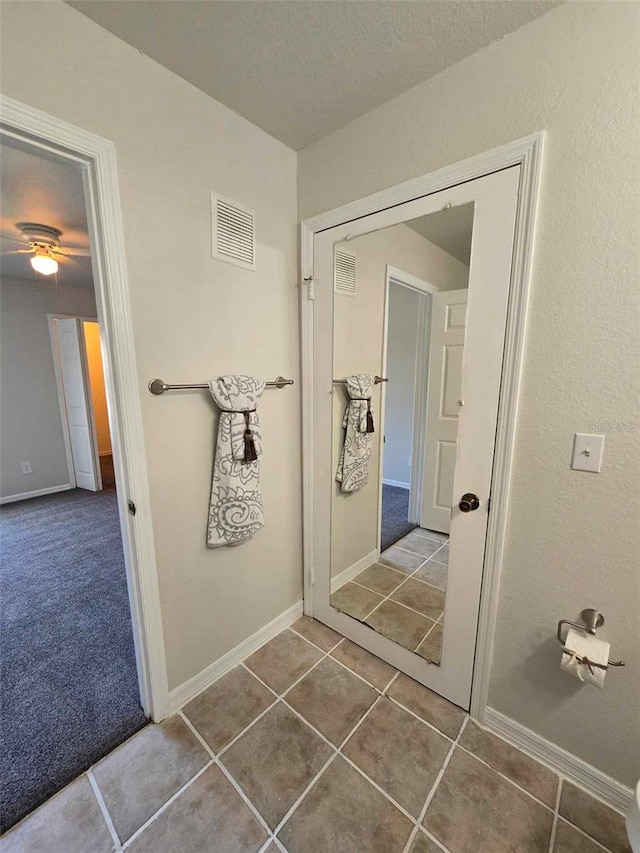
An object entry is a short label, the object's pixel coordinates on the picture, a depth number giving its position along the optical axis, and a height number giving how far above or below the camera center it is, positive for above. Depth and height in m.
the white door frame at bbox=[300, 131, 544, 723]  1.06 +0.25
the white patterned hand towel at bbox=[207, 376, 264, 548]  1.39 -0.37
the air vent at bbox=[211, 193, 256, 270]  1.37 +0.58
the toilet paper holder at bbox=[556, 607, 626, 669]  1.07 -0.78
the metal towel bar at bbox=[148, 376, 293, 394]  1.22 -0.05
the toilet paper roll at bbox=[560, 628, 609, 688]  1.02 -0.86
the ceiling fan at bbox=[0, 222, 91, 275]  2.32 +0.93
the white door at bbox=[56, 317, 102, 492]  3.86 -0.38
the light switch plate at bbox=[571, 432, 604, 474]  1.03 -0.24
